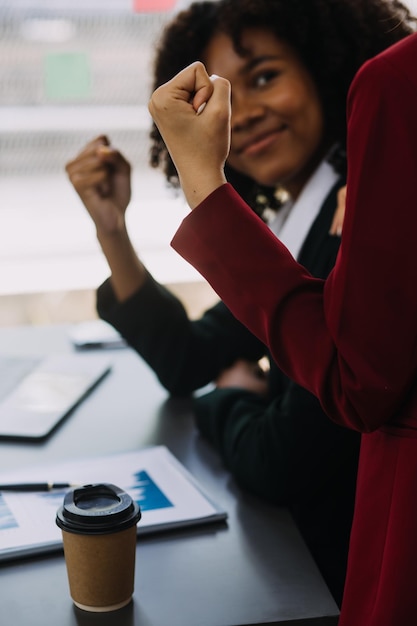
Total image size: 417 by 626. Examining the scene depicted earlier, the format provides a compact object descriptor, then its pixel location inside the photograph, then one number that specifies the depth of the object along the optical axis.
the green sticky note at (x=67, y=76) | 2.53
